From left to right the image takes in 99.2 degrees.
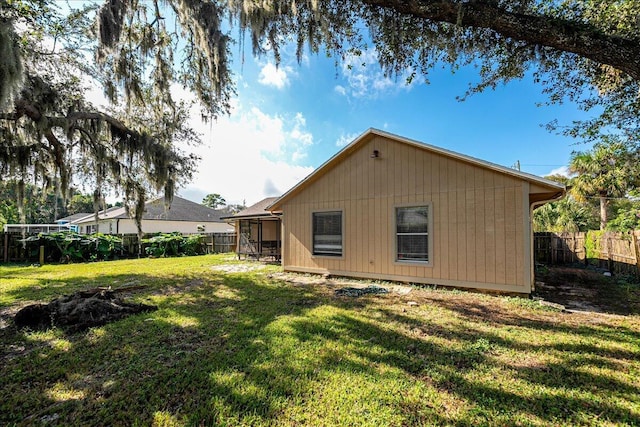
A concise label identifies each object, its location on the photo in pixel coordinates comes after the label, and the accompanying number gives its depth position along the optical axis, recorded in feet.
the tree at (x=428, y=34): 11.89
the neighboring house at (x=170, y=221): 70.90
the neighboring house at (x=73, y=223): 77.25
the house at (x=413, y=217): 18.22
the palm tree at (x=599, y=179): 43.18
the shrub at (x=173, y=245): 46.37
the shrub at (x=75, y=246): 36.94
